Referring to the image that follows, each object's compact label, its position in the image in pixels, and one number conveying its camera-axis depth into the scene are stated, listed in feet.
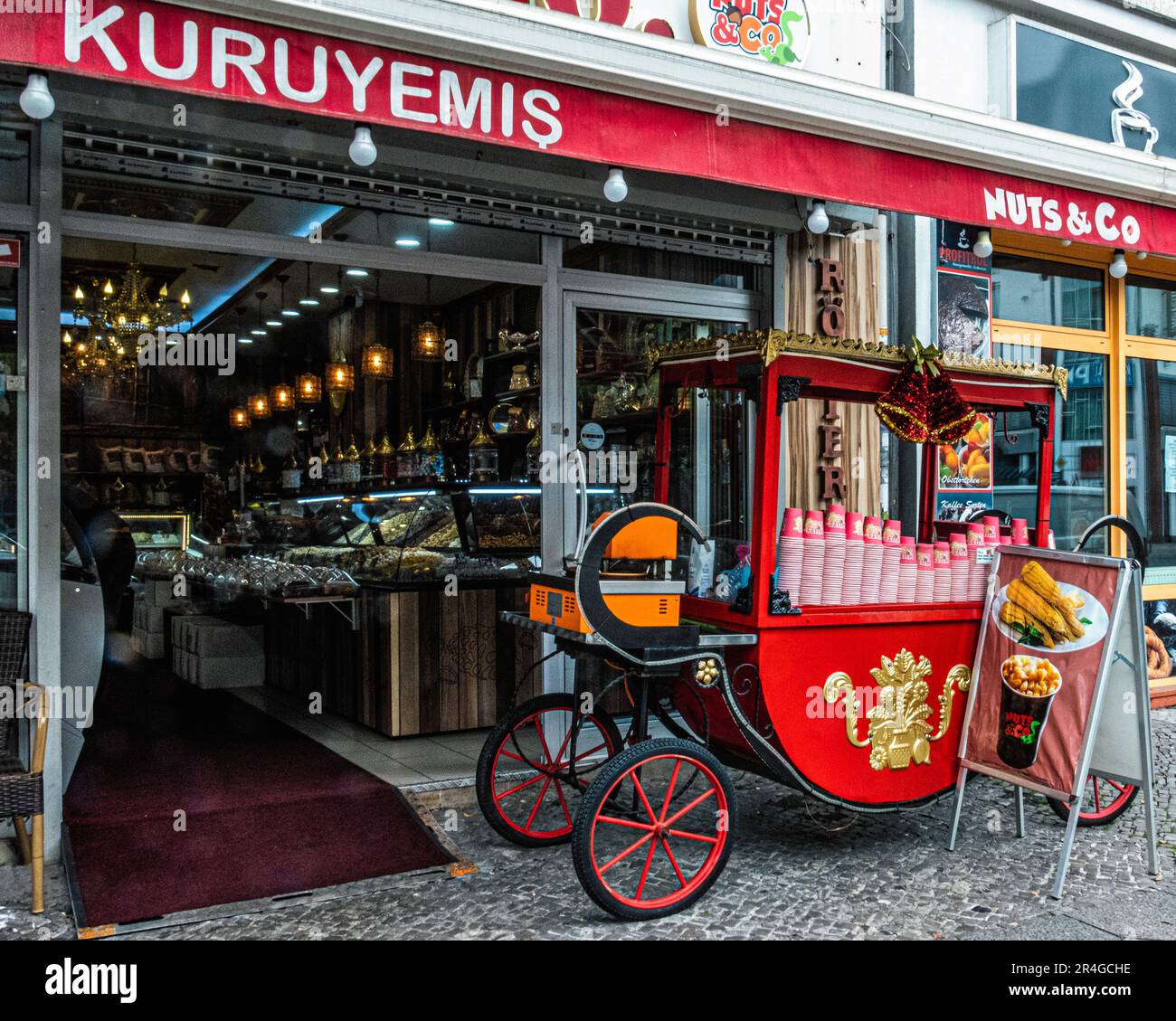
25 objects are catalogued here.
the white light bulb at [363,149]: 14.34
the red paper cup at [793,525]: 14.78
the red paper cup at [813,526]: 14.92
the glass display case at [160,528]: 36.75
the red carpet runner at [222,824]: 13.89
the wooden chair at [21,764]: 12.78
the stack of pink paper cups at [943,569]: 16.12
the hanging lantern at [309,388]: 35.42
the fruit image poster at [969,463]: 23.44
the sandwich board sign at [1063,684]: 14.43
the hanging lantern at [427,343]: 27.84
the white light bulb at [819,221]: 19.19
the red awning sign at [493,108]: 12.29
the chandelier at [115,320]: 30.66
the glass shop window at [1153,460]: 27.61
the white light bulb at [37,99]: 12.57
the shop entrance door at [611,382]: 19.71
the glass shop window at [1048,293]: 25.13
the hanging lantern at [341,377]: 33.88
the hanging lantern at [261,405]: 39.29
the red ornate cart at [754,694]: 13.44
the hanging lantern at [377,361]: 30.81
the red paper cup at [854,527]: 15.38
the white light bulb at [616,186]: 16.16
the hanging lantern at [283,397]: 37.09
